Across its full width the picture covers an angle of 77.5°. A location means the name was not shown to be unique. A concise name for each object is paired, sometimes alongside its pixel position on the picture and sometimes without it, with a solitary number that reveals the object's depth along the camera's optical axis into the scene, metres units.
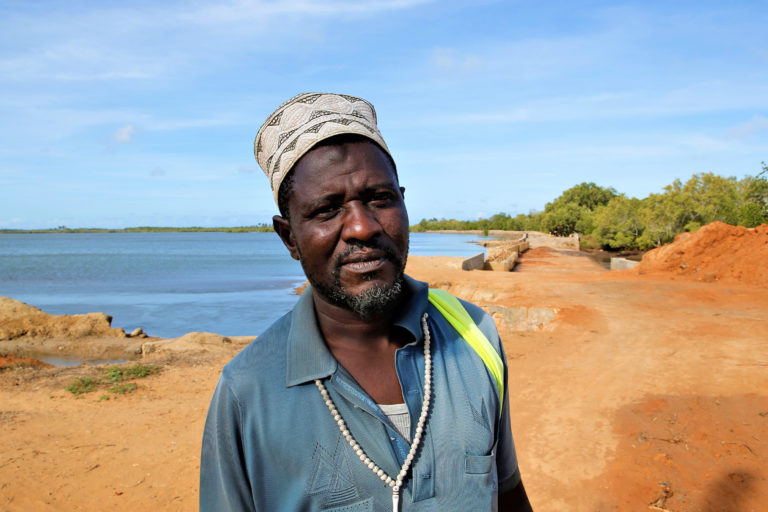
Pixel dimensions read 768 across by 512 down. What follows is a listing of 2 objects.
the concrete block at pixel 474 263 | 22.70
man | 1.15
